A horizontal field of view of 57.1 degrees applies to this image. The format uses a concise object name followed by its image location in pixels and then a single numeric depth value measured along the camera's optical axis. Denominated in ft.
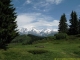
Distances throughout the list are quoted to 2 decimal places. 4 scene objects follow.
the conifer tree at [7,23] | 42.52
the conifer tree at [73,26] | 120.63
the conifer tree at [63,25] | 137.69
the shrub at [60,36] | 88.32
